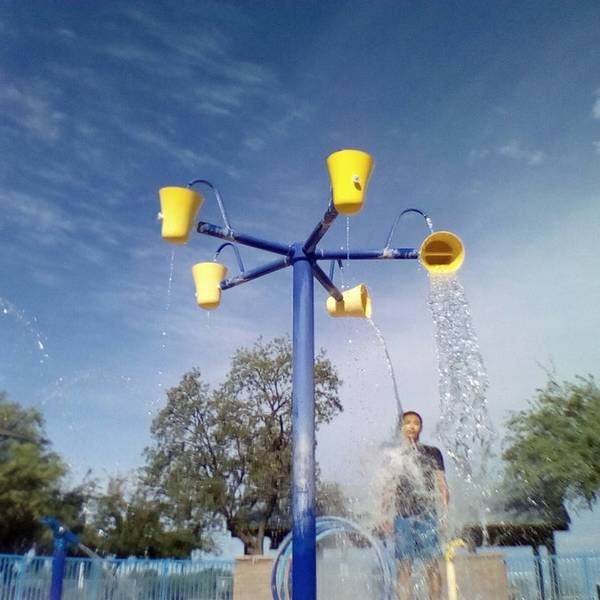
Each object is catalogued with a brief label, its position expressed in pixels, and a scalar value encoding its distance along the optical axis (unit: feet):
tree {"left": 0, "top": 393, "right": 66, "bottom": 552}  62.59
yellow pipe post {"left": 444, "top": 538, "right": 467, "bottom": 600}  14.34
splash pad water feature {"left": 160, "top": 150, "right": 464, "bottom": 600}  14.16
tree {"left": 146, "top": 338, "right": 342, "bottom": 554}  56.13
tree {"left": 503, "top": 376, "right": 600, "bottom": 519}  45.57
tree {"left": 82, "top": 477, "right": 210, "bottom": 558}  60.08
